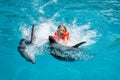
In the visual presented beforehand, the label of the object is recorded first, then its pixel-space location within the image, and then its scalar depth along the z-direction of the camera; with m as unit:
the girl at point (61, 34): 12.84
